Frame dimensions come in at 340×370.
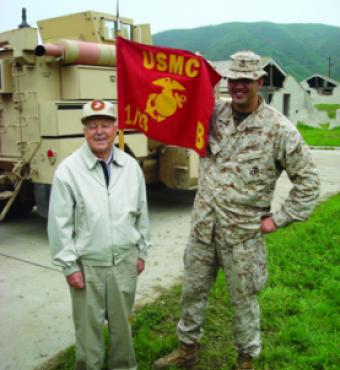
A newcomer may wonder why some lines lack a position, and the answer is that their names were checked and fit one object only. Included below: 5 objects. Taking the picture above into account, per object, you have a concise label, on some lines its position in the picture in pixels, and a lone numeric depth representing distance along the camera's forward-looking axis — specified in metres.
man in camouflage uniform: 2.70
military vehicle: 5.52
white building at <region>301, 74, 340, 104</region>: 55.88
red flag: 3.04
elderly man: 2.51
